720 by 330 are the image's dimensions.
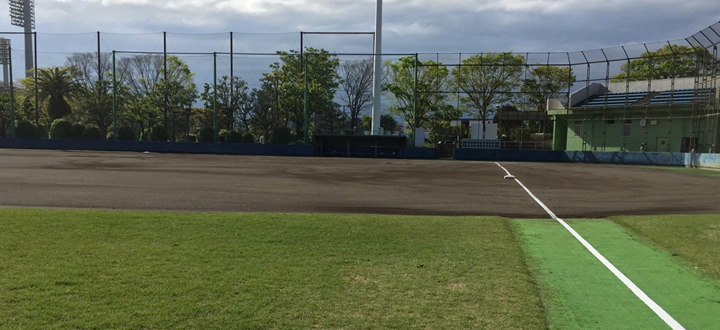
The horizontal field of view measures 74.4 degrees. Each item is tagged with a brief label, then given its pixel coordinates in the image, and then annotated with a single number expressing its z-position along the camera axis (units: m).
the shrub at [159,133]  53.72
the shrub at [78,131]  53.50
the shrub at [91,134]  53.22
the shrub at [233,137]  51.62
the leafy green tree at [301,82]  57.78
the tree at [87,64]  67.62
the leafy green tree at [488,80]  58.69
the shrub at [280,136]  51.44
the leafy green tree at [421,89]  58.91
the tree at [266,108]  60.06
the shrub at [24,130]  54.69
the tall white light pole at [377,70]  48.00
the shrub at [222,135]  58.64
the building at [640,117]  37.50
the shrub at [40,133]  57.31
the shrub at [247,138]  52.88
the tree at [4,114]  62.06
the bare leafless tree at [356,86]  62.88
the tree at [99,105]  65.44
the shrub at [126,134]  53.62
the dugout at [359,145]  46.53
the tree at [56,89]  62.59
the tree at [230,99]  58.91
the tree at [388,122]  70.44
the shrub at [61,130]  52.69
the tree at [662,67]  50.09
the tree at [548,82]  59.72
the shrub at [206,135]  53.47
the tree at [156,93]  60.41
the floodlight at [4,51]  79.61
